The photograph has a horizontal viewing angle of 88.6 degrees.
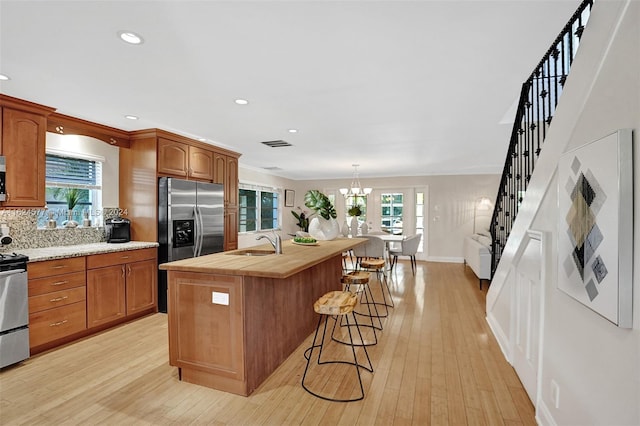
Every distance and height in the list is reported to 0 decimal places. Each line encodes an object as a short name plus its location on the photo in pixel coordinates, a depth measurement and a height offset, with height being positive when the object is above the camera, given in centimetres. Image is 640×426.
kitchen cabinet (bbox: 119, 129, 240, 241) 418 +54
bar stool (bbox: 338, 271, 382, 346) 320 -130
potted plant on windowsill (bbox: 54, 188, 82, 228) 378 +10
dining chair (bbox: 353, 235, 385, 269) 633 -72
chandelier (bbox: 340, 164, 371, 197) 733 +71
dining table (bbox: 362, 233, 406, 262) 659 -56
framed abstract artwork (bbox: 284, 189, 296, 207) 924 +39
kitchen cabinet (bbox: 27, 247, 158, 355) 299 -87
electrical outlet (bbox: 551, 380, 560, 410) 175 -99
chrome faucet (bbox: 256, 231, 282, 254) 301 -31
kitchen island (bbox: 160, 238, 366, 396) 229 -79
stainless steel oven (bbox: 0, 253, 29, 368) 267 -84
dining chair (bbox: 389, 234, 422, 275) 664 -74
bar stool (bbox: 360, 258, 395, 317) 394 -71
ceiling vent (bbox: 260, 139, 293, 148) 491 +102
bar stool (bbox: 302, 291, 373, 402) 229 -70
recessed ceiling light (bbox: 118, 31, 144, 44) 198 +107
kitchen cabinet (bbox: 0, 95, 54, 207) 300 +57
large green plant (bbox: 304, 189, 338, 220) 367 +10
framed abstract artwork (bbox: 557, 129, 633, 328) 112 -6
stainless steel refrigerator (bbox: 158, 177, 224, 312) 416 -14
